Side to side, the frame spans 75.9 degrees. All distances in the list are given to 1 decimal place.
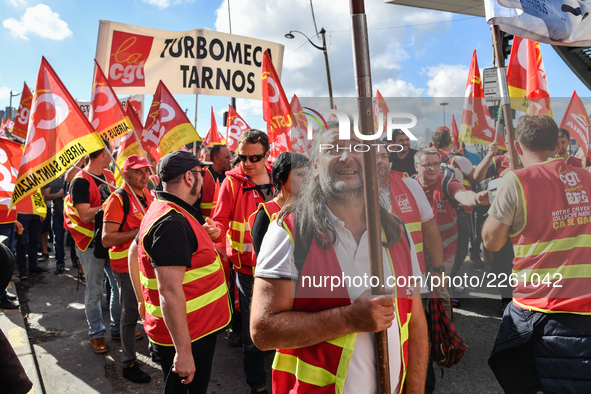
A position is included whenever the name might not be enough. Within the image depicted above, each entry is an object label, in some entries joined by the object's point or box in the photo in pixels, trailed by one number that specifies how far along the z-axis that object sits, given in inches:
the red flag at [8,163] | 205.5
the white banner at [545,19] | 90.7
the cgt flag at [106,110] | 186.9
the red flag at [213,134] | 443.5
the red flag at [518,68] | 160.2
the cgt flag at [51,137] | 120.2
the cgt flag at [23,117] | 350.0
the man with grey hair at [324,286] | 52.0
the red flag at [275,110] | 197.2
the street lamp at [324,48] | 703.7
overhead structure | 316.5
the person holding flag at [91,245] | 156.8
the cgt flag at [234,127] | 327.1
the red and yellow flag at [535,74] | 154.1
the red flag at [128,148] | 204.5
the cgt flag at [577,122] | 87.3
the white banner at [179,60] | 206.1
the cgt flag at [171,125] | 227.2
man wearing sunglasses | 128.1
